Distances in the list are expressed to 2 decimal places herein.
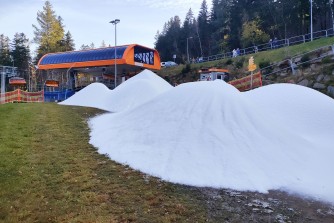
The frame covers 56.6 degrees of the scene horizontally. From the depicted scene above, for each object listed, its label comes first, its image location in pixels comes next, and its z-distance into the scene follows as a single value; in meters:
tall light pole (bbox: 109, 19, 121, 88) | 34.92
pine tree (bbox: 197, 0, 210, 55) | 75.11
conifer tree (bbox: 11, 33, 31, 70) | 76.88
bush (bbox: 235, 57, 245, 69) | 38.86
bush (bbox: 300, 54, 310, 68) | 25.43
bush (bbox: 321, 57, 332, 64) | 23.65
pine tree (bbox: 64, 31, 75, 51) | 77.56
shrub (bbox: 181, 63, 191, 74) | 47.62
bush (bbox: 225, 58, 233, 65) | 41.59
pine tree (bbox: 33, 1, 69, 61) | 67.38
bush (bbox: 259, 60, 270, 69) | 30.41
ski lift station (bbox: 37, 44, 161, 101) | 47.21
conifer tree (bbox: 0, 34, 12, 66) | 77.08
